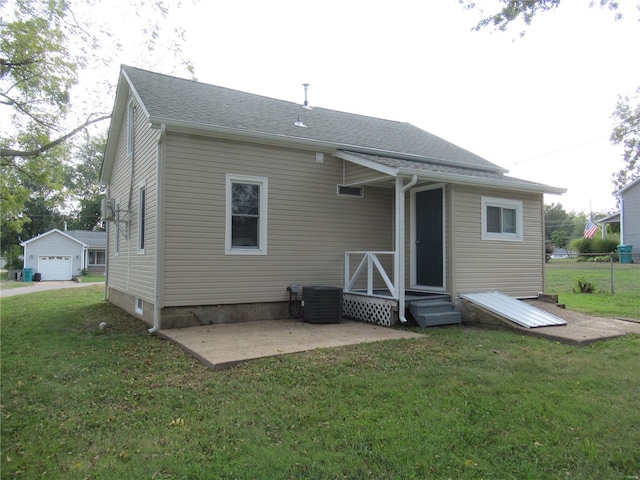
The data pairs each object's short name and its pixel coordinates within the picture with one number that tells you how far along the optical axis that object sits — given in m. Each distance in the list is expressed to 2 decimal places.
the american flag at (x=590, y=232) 29.96
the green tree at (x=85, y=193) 37.62
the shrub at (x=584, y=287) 13.02
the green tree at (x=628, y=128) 25.33
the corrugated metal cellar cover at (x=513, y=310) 7.27
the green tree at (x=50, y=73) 12.22
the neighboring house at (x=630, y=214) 25.45
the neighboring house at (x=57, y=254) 31.59
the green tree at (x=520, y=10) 5.57
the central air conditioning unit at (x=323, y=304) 7.78
